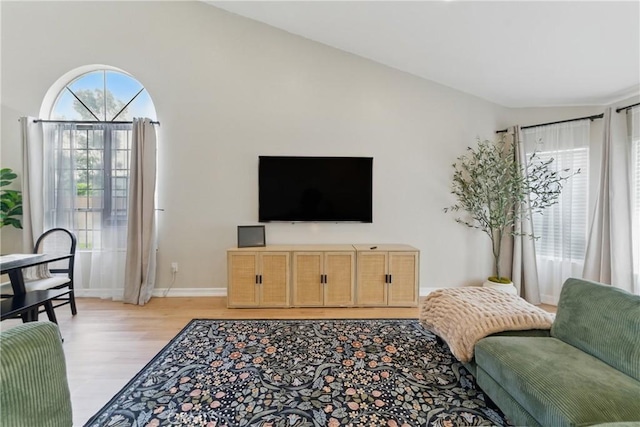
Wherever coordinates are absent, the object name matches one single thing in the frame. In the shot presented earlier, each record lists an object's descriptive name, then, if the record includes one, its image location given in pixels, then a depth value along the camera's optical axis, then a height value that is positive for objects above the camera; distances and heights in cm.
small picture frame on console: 337 -35
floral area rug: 156 -122
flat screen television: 351 +27
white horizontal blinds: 323 -6
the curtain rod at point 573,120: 306 +111
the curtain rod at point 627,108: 277 +110
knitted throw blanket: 175 -75
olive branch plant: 328 +28
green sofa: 111 -79
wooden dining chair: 269 -71
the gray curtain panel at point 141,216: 335 -10
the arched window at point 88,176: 345 +42
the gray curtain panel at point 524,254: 343 -57
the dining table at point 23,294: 214 -80
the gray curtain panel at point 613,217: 280 -7
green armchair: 88 -62
